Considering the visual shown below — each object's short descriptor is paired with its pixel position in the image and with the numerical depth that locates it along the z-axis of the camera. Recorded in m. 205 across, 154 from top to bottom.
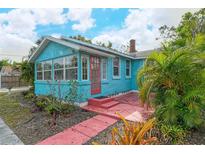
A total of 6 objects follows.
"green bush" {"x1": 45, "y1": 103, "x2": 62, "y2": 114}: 5.05
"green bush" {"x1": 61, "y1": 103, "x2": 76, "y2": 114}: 5.31
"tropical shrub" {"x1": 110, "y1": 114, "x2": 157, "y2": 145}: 2.72
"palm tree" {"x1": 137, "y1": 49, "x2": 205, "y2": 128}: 3.29
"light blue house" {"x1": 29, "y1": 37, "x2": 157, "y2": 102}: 6.25
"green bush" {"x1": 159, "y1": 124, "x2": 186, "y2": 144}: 3.13
